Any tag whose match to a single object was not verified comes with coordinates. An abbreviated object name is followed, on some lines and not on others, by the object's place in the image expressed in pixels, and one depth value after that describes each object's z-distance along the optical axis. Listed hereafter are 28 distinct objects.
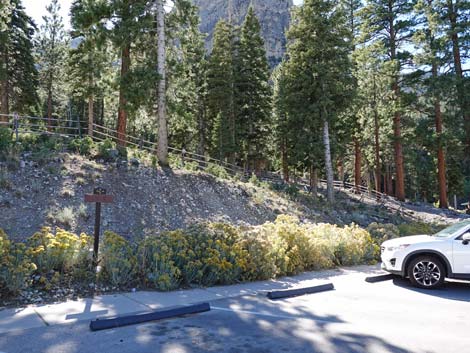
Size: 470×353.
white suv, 7.85
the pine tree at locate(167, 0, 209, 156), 17.83
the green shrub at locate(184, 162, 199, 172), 18.30
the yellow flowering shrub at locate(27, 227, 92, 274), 6.83
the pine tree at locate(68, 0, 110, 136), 16.50
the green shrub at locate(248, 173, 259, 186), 21.19
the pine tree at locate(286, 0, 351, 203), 22.89
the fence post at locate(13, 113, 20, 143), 14.30
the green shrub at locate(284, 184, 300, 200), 21.91
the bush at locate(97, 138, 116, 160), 15.38
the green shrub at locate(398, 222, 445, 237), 14.62
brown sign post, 7.22
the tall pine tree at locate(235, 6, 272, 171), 32.28
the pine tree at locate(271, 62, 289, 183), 32.03
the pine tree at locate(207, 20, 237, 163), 31.36
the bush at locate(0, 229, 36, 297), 5.95
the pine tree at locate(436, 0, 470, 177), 25.20
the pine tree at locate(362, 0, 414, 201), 28.44
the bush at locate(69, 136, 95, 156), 15.27
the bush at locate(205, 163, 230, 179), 19.25
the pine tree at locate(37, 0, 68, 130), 36.94
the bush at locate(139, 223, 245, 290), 7.13
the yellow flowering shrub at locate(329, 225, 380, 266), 10.72
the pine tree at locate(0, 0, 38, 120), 29.24
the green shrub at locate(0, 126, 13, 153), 13.57
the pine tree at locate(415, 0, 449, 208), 25.86
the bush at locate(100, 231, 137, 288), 6.93
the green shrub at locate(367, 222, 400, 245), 12.80
